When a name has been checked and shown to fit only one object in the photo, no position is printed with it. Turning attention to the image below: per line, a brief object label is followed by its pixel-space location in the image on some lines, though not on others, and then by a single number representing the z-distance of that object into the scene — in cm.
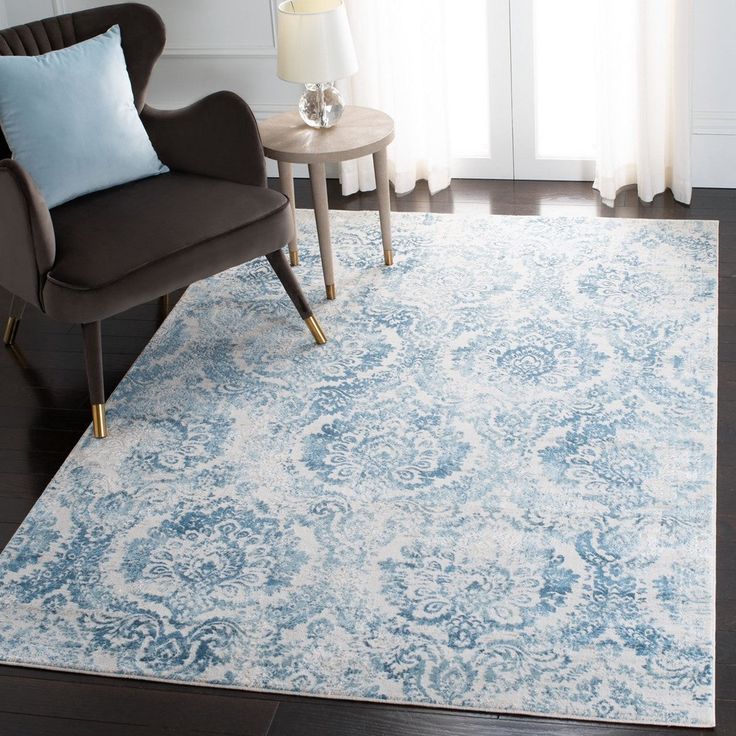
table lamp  331
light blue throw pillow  307
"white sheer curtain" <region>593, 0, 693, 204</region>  368
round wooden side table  331
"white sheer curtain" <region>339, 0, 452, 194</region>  389
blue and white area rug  223
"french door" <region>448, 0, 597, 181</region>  390
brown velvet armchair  284
